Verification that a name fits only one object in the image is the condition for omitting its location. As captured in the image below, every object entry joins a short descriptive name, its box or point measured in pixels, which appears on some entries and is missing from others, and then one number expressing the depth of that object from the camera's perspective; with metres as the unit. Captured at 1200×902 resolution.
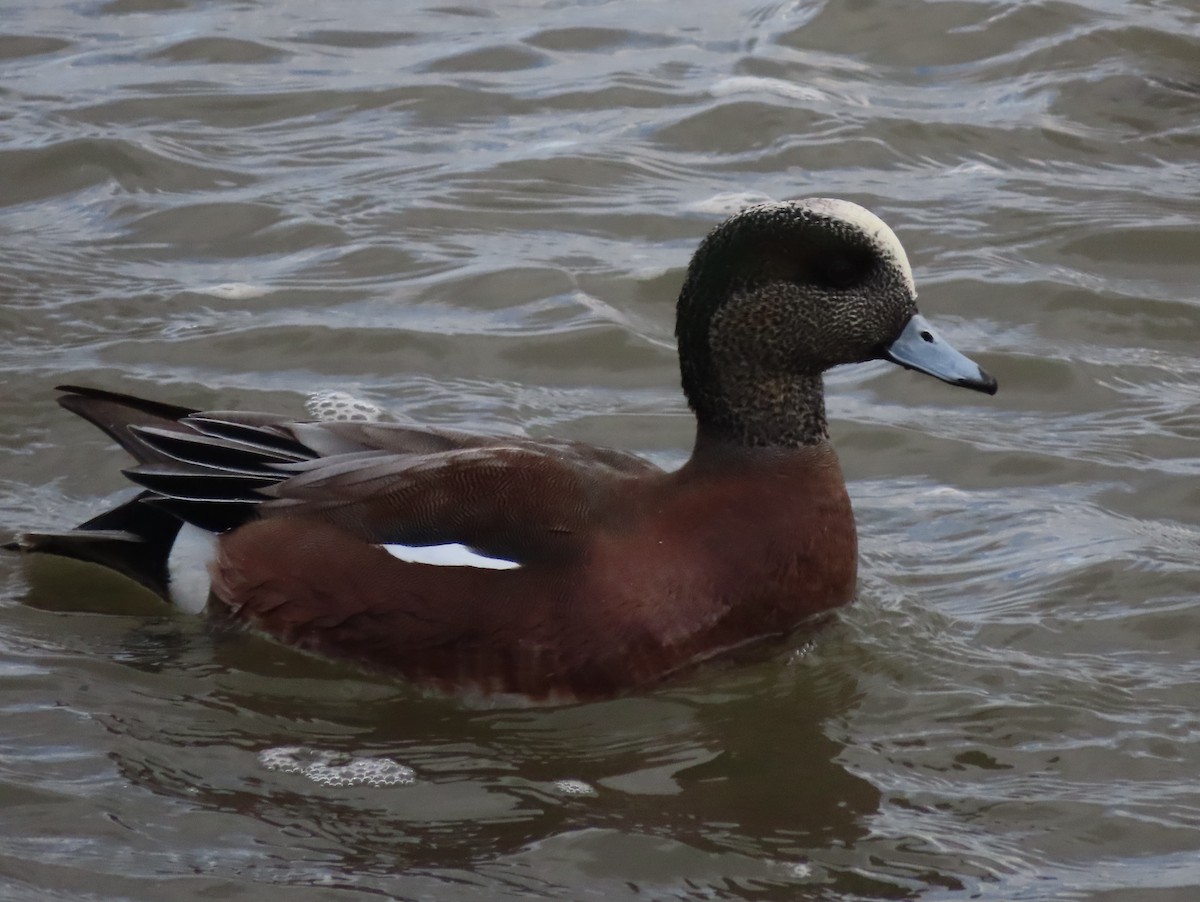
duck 9.62
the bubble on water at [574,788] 8.97
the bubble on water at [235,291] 14.67
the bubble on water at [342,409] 13.05
